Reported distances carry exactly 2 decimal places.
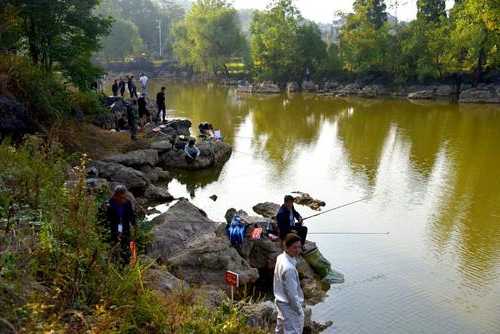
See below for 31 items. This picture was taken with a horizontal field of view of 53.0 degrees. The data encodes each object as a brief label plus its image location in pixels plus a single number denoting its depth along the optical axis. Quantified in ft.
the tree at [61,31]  52.54
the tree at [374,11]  184.85
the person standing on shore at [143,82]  84.49
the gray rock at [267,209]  42.88
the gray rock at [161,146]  60.59
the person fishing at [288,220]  30.42
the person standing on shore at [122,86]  87.10
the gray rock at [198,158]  59.57
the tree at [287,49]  186.50
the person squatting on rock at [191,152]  59.36
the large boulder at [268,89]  180.49
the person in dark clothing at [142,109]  70.79
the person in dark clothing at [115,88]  86.38
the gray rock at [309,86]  184.14
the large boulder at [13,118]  42.32
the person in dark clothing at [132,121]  62.54
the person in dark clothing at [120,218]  25.40
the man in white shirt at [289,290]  17.90
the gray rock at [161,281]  22.75
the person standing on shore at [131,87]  83.17
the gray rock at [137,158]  51.68
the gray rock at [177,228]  31.01
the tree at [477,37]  148.36
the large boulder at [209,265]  29.04
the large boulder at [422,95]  153.89
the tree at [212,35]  215.10
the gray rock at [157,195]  46.55
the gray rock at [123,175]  46.06
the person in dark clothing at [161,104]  74.80
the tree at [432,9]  176.14
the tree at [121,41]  265.54
